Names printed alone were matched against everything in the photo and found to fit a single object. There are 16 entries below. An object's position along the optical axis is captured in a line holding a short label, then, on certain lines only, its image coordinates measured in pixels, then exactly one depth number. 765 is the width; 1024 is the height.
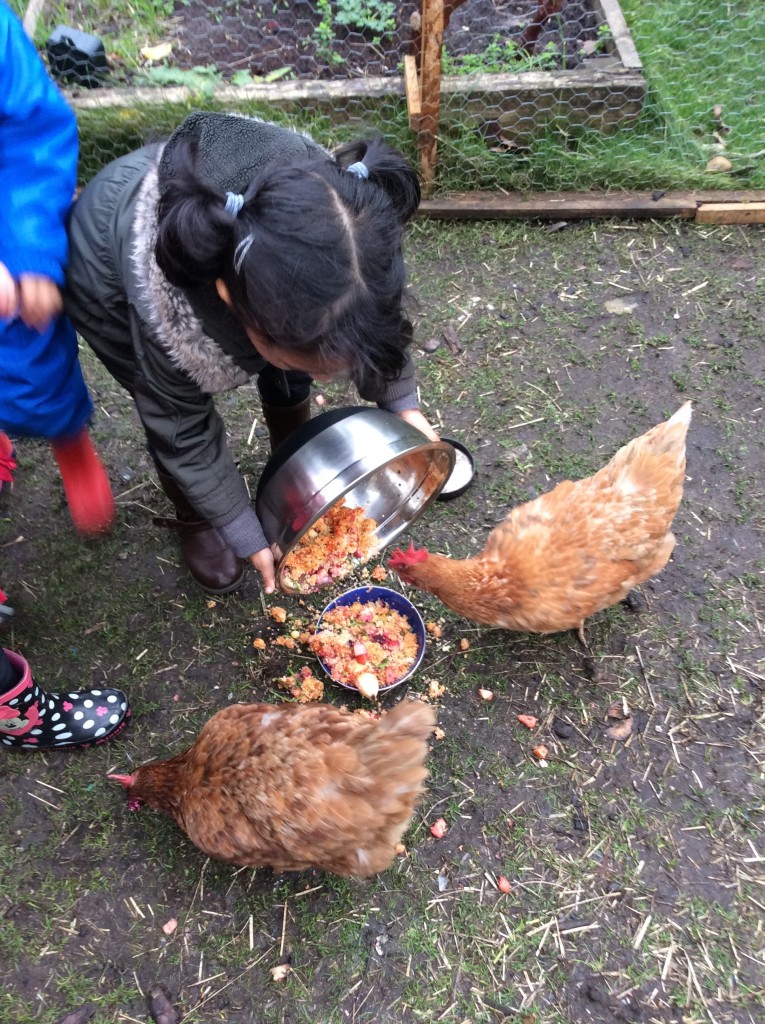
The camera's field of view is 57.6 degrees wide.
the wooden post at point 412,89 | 2.96
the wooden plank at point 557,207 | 3.20
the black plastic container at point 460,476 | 2.43
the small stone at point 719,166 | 3.27
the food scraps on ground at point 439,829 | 1.86
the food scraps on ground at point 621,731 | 2.02
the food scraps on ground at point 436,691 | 2.06
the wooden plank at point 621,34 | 3.16
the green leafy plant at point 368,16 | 3.54
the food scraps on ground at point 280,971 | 1.68
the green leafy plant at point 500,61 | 3.26
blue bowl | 2.09
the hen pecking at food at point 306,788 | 1.52
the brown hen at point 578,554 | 1.91
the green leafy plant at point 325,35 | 3.51
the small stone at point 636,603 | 2.24
